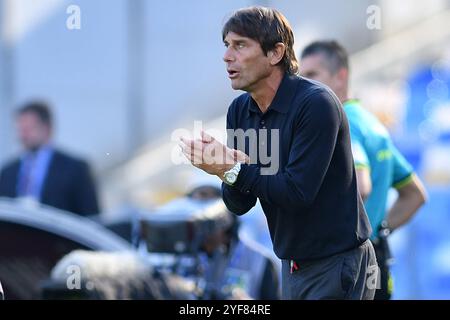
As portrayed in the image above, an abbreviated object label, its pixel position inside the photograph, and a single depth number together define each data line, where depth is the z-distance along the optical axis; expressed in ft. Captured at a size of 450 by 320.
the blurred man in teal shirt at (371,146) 37.73
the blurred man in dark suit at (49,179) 61.21
